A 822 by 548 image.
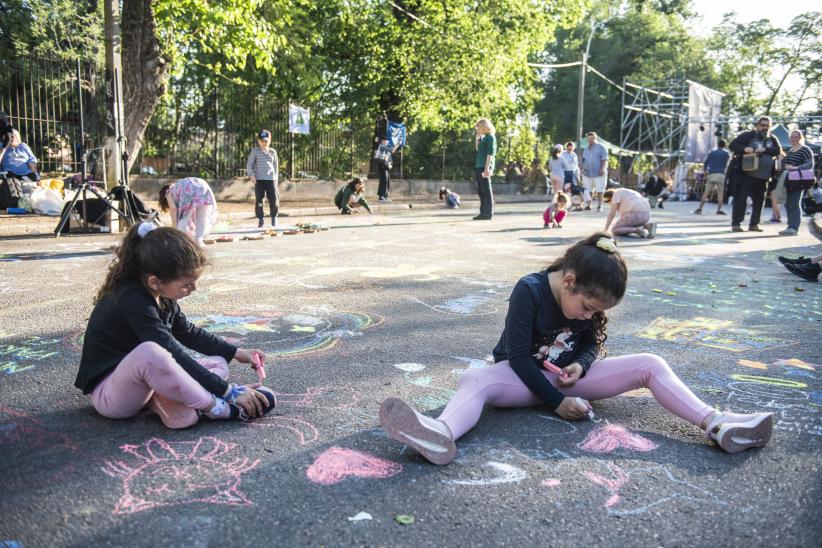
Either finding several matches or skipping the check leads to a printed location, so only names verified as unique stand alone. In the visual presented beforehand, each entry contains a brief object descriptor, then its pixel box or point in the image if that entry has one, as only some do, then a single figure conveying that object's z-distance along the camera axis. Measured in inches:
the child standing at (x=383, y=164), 815.1
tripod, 383.6
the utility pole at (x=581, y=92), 1091.2
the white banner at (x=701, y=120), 1040.2
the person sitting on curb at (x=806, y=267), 284.2
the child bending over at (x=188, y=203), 304.5
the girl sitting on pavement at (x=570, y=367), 108.3
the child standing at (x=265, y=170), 471.5
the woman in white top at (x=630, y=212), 418.0
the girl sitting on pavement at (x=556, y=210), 493.4
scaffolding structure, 1155.3
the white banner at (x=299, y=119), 745.6
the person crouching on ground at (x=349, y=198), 635.5
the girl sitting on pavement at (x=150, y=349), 107.4
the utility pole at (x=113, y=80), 418.0
